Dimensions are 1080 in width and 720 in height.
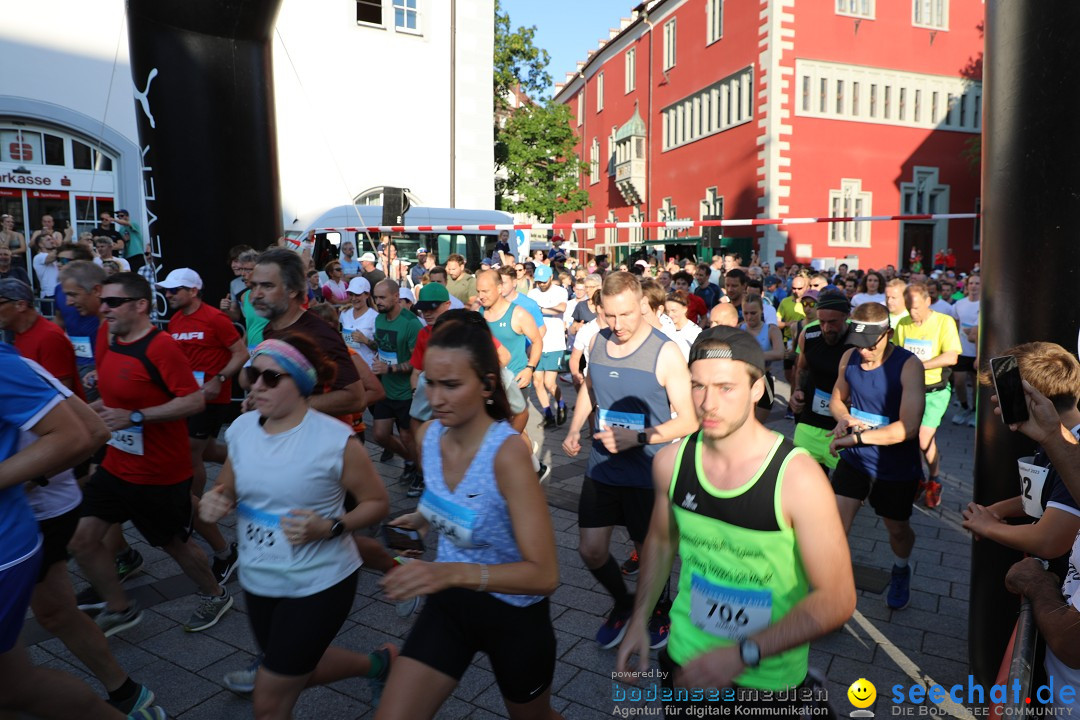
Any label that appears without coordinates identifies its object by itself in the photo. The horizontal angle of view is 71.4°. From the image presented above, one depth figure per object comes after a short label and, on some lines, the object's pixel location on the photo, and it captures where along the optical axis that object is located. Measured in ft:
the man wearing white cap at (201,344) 16.52
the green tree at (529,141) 114.11
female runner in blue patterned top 7.75
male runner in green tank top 6.81
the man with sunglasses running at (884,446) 14.58
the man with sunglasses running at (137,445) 12.66
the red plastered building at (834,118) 94.02
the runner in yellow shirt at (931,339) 22.58
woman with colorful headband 8.44
